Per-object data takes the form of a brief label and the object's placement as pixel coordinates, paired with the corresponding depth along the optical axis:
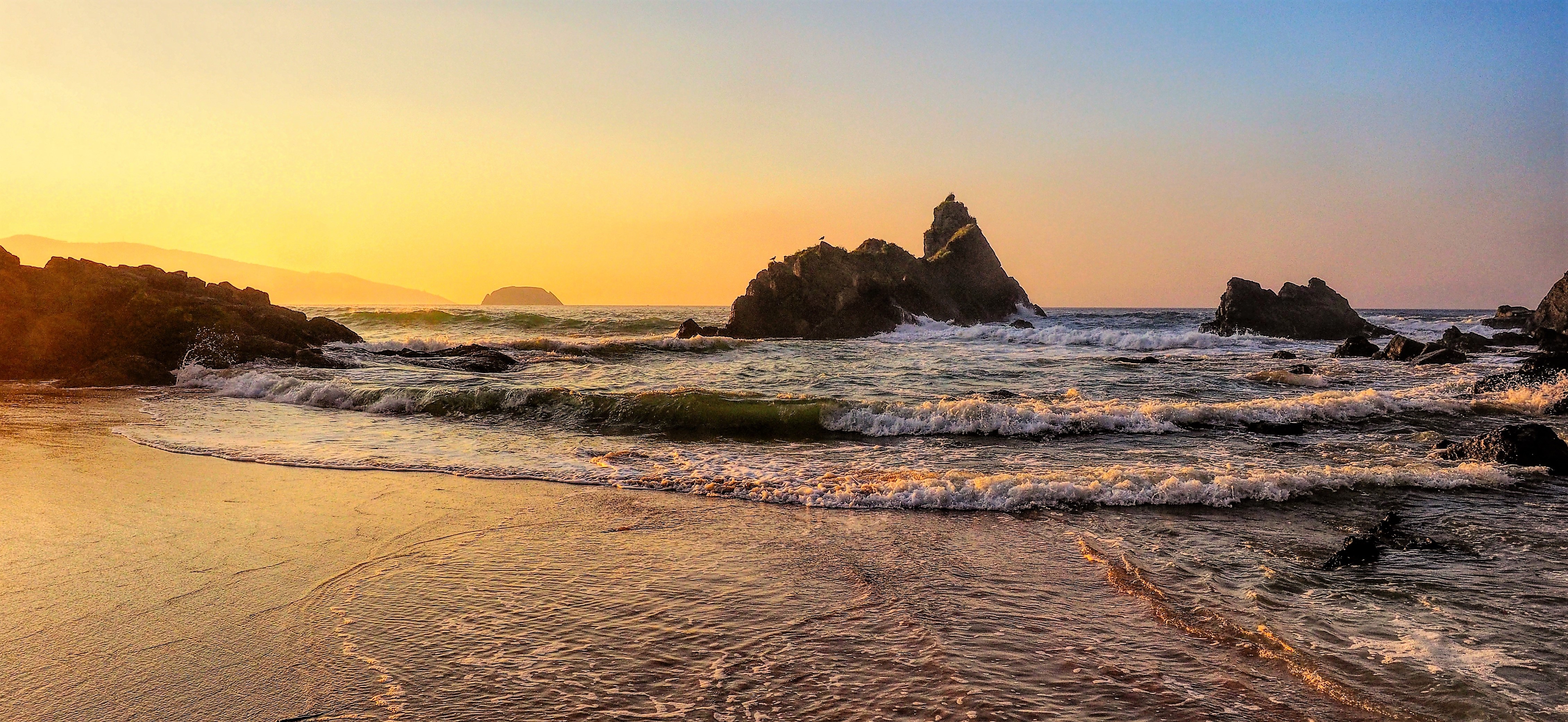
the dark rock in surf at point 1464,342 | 31.02
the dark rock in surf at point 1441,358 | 25.19
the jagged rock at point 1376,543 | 5.82
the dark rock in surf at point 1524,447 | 9.31
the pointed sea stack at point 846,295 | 52.75
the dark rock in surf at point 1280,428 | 13.05
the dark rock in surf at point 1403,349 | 27.02
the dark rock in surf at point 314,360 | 22.56
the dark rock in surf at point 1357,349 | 30.53
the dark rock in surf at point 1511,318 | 50.97
